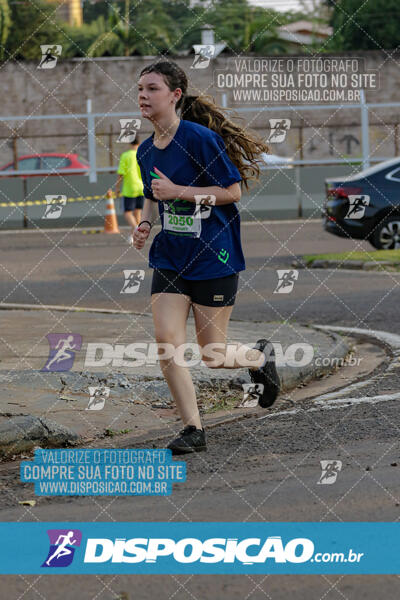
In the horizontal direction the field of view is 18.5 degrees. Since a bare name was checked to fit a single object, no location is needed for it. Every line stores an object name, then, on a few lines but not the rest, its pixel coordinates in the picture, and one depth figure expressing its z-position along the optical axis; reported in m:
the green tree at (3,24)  59.75
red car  28.33
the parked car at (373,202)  17.59
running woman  5.99
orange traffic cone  23.20
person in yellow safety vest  20.27
